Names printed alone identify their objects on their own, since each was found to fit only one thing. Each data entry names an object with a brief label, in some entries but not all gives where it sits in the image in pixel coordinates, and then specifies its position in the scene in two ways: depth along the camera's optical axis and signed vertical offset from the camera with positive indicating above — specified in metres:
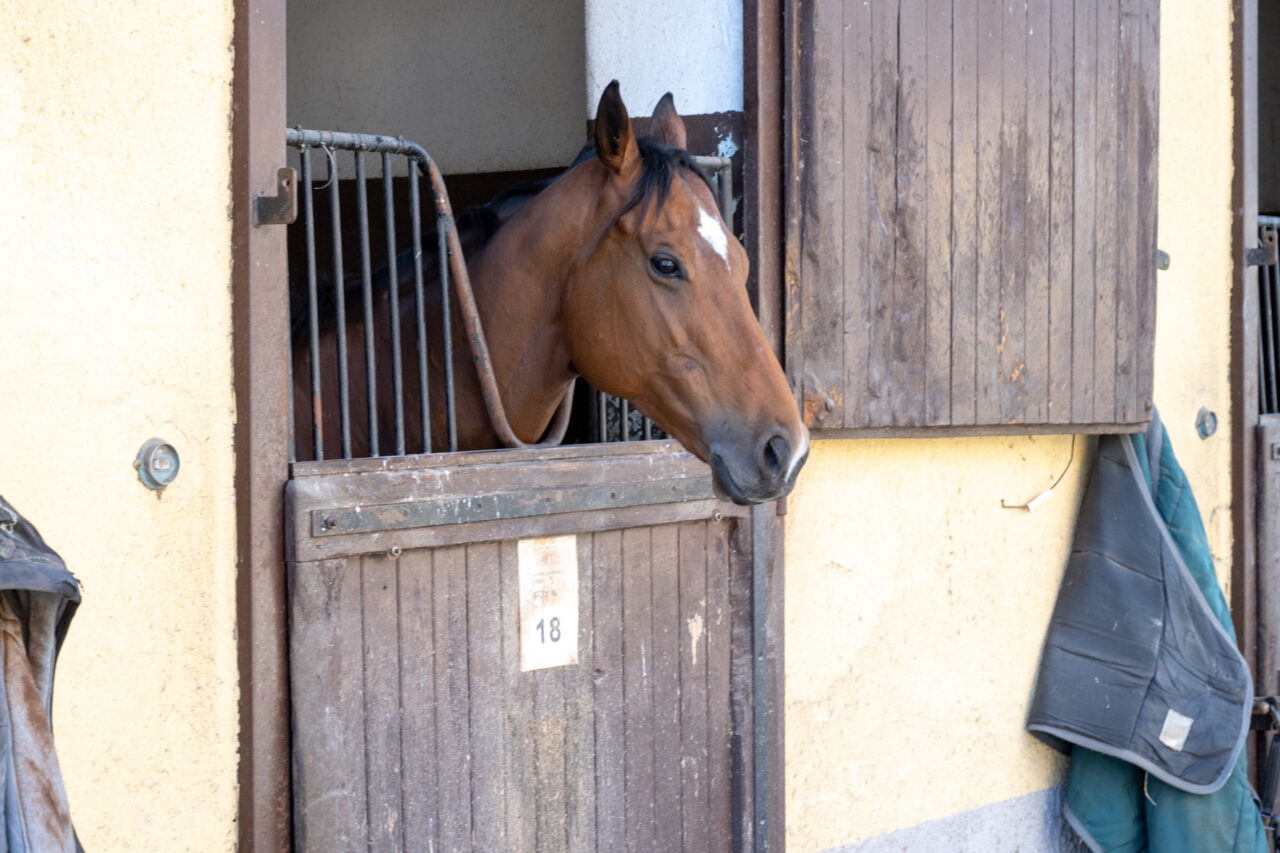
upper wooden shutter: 3.21 +0.58
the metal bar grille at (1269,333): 4.87 +0.35
